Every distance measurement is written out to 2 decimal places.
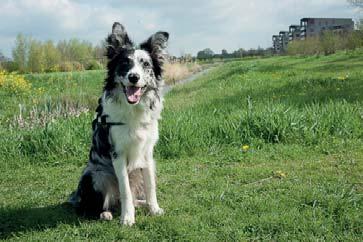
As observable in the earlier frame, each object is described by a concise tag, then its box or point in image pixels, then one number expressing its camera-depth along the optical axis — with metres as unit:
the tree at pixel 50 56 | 50.49
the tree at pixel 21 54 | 50.91
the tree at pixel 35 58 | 50.50
